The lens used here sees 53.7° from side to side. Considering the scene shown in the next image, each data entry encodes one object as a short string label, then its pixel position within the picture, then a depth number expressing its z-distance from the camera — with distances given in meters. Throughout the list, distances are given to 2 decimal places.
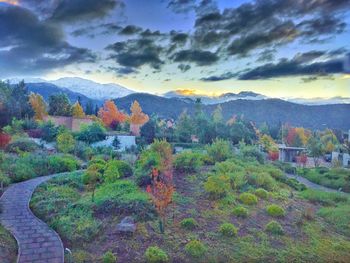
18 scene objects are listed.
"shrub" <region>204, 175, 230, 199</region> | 8.16
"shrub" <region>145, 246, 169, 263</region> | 5.59
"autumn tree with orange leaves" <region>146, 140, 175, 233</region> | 6.76
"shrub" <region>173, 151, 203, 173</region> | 10.21
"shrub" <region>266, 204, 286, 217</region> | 7.80
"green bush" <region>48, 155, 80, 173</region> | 11.10
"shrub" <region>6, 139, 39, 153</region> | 12.26
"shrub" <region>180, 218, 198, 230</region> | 6.67
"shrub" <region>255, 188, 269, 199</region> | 9.07
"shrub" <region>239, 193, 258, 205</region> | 8.34
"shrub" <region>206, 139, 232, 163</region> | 12.21
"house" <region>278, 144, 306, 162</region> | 18.12
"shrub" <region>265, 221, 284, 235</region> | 6.93
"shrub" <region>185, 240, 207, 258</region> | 5.85
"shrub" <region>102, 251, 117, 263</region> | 5.48
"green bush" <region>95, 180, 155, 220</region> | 6.93
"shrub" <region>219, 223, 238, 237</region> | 6.56
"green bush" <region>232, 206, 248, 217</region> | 7.47
